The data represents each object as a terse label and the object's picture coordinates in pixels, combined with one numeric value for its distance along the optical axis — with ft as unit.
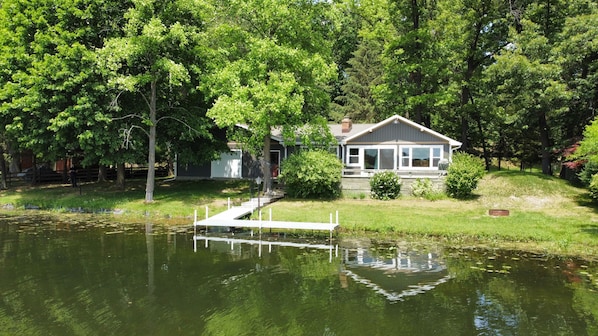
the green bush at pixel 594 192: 68.43
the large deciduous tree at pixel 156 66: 76.84
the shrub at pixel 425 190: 82.01
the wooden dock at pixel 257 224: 57.67
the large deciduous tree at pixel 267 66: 75.72
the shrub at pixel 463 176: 79.00
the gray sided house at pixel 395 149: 94.22
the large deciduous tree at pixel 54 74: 79.05
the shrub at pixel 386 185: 82.74
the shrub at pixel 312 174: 80.23
